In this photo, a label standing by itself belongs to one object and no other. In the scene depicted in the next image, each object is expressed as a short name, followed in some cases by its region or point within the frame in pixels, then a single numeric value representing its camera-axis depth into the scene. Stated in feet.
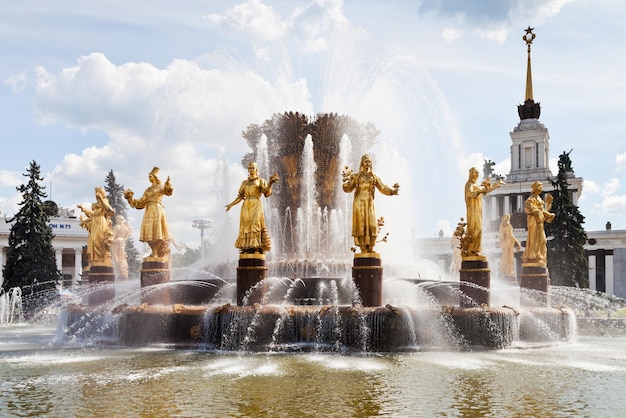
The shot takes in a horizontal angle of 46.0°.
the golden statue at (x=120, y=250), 89.81
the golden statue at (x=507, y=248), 84.64
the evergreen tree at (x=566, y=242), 164.14
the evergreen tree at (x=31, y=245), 141.49
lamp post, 230.19
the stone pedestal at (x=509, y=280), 84.80
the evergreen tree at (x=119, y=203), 190.60
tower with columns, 291.79
